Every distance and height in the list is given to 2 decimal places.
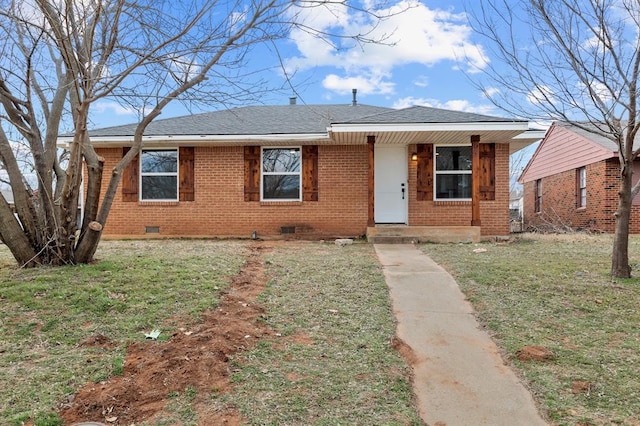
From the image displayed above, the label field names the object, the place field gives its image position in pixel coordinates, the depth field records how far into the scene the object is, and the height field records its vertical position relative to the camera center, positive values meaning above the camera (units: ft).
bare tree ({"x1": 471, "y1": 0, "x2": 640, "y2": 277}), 18.86 +4.63
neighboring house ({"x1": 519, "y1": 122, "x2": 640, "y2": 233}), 48.52 +2.95
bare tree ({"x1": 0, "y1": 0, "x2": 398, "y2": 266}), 15.76 +4.65
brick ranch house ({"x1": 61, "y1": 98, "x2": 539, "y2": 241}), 36.52 +2.21
